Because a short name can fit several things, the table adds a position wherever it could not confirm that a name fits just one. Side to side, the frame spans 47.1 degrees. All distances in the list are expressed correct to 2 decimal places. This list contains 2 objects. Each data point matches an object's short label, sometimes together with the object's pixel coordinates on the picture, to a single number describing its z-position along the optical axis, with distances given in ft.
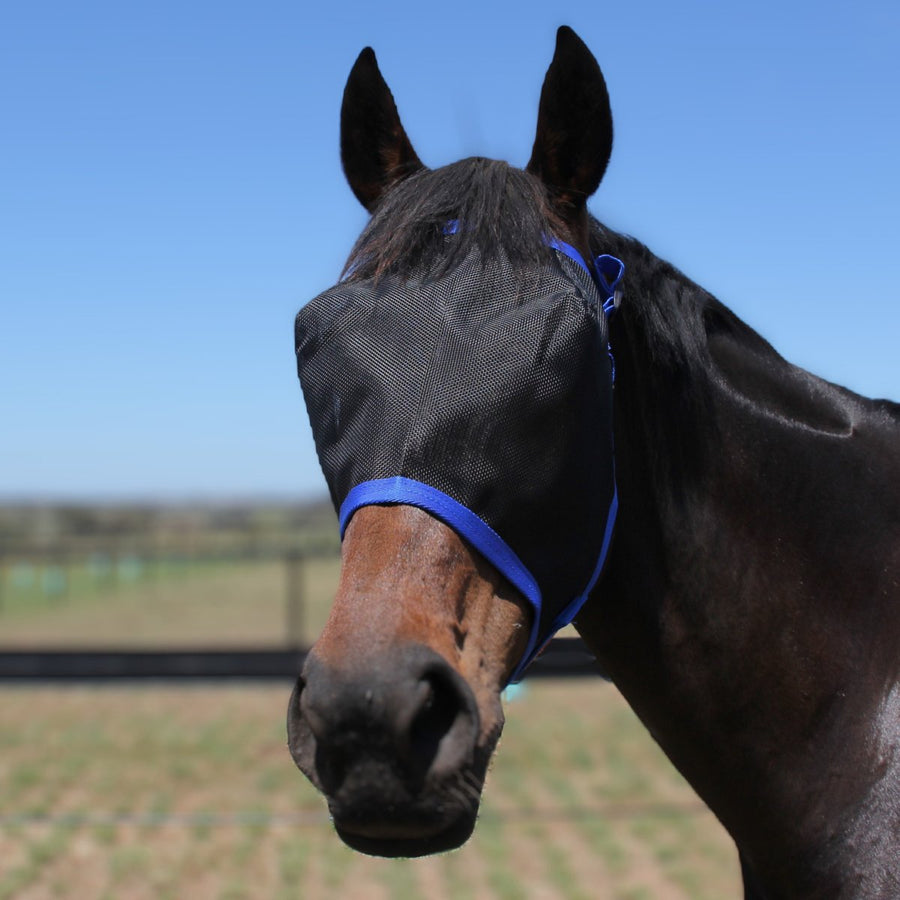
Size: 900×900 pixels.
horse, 6.82
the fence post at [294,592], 42.98
